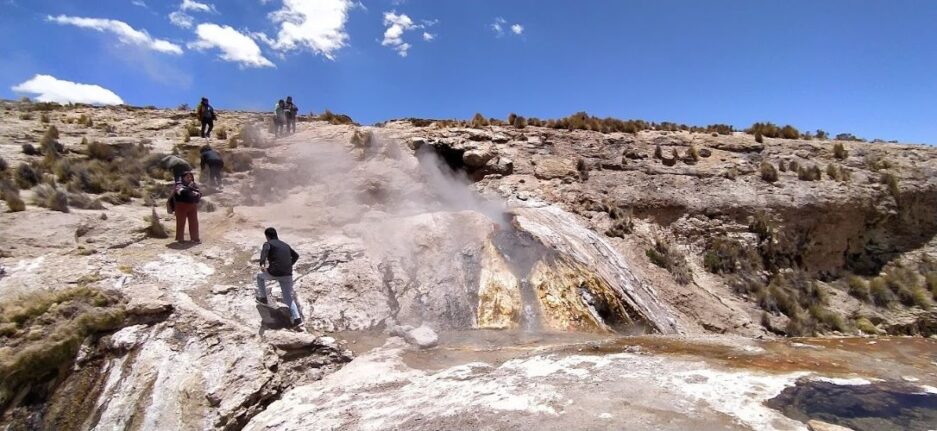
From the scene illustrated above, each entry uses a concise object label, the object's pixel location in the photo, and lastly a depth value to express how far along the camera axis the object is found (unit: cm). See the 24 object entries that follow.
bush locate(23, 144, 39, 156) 1239
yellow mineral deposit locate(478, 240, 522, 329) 820
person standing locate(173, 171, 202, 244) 880
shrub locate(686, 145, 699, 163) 1593
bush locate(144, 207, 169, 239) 898
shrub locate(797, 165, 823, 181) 1533
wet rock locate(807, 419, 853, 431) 401
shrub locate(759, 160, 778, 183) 1517
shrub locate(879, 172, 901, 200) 1515
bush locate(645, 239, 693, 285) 1202
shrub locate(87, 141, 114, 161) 1312
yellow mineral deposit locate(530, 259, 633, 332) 831
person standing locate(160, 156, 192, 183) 1132
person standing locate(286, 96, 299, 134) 1592
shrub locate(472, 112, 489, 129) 1725
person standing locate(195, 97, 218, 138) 1490
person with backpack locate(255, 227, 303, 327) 711
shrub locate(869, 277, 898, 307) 1330
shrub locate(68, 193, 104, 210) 993
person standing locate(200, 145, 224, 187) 1244
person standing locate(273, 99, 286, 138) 1586
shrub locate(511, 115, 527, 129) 1770
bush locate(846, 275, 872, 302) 1348
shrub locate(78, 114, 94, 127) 1593
